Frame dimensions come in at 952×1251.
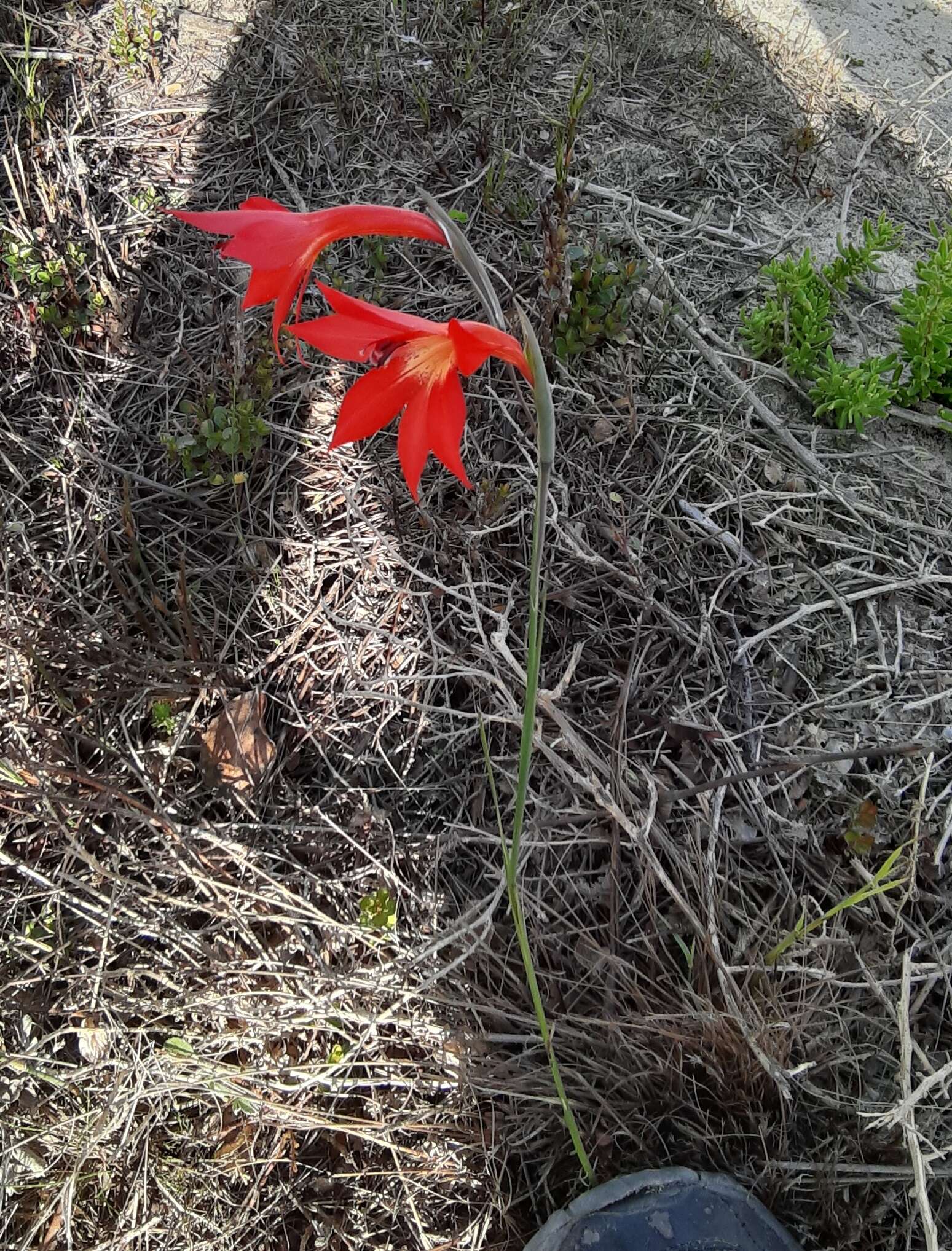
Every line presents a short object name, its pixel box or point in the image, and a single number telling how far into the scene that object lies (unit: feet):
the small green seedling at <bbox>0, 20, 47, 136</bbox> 2.01
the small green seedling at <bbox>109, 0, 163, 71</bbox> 2.20
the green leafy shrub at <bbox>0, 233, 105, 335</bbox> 1.80
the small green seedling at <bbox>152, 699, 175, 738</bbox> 1.51
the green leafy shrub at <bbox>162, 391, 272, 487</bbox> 1.60
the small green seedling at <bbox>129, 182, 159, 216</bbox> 1.99
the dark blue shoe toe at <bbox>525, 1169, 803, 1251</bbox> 1.14
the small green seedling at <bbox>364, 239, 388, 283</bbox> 1.80
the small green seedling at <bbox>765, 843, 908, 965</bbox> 1.05
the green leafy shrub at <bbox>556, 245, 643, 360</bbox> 1.70
